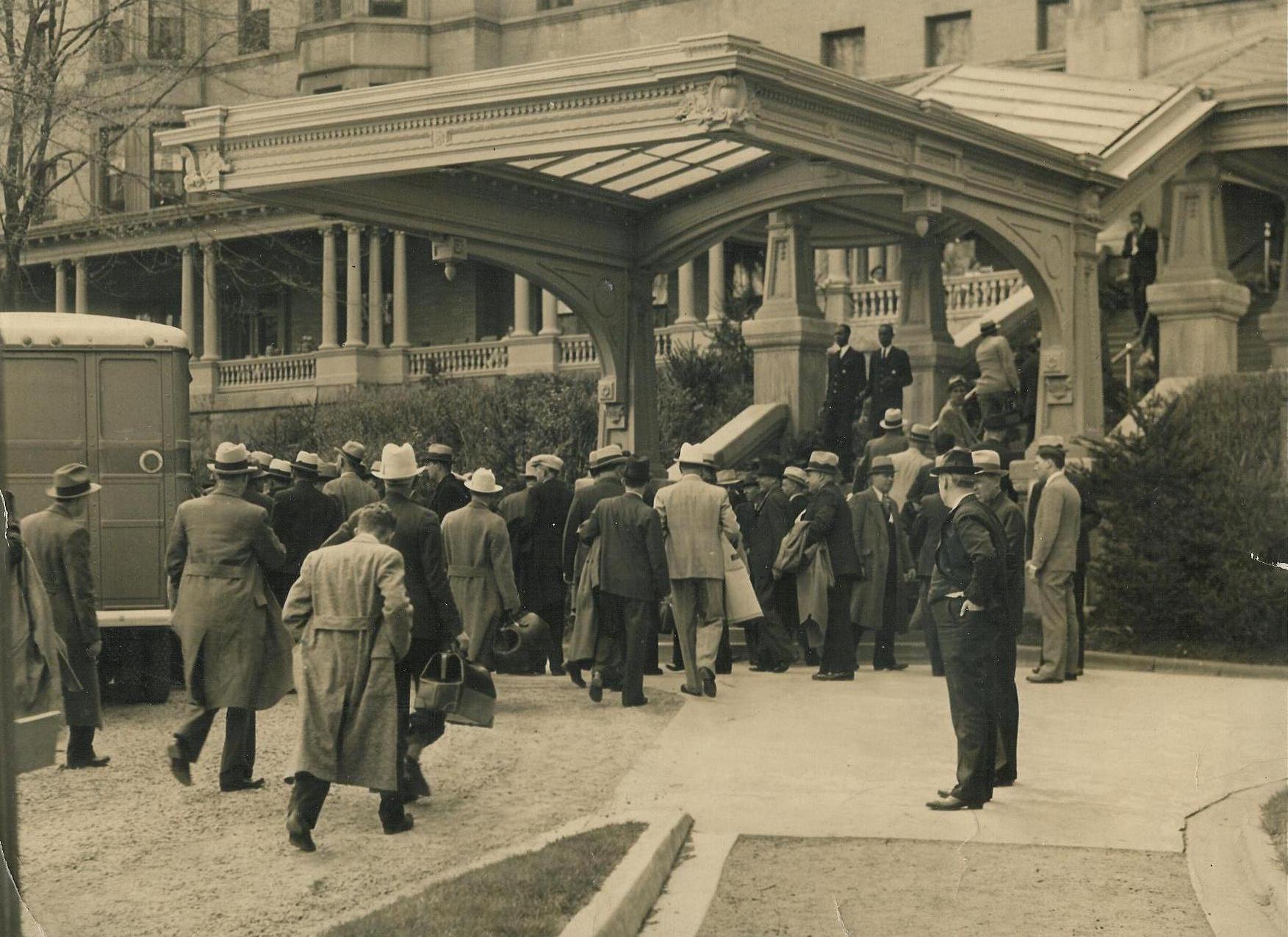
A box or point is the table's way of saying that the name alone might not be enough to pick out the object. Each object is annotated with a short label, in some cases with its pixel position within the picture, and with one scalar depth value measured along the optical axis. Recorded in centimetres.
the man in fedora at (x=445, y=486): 1420
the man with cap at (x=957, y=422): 1752
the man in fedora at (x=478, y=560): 1317
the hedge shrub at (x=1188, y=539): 1507
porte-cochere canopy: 1308
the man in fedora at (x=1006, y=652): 994
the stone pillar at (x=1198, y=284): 2055
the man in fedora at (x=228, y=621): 989
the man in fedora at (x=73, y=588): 1052
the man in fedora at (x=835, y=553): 1474
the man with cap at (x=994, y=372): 1873
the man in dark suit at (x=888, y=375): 1905
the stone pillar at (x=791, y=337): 2003
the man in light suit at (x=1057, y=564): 1425
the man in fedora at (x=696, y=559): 1377
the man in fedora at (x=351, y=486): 1415
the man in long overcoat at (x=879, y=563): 1509
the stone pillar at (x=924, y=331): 2031
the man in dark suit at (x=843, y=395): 1908
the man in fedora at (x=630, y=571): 1312
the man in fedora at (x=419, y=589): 966
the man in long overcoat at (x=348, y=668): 865
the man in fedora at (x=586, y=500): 1427
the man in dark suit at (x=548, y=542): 1484
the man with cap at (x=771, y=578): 1535
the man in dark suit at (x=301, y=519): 1316
